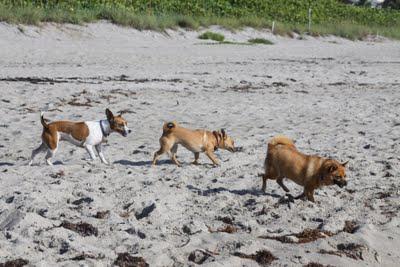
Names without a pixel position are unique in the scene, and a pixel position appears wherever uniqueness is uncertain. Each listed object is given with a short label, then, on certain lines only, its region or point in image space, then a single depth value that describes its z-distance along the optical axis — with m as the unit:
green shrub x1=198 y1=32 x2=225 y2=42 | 63.55
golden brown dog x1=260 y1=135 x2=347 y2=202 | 14.30
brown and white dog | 17.31
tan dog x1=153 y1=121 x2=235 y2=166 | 17.69
